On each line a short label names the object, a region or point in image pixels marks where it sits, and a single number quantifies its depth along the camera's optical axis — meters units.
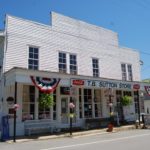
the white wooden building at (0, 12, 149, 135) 16.91
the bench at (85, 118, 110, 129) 20.38
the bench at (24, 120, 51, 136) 16.94
